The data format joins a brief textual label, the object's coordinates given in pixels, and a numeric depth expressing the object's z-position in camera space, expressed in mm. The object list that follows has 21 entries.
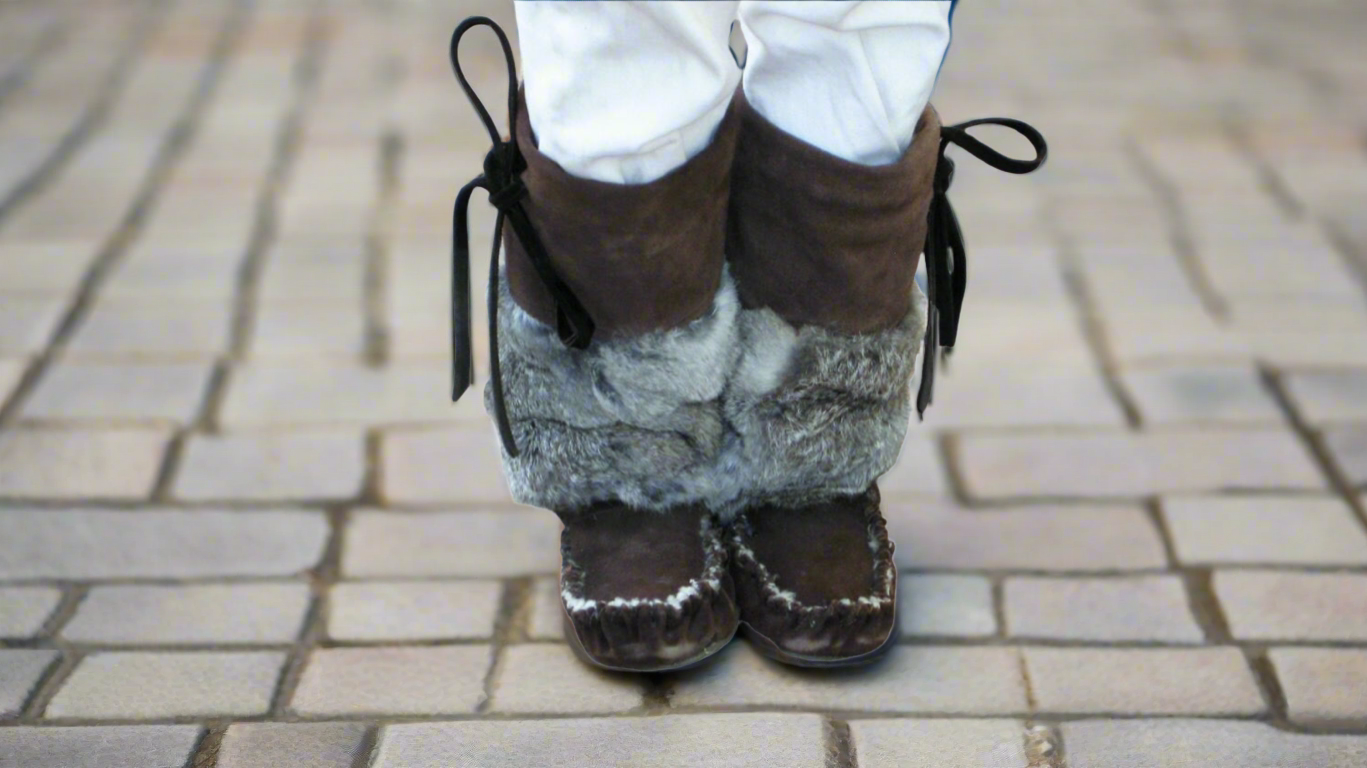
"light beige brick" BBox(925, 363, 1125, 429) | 3588
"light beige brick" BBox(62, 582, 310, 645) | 3319
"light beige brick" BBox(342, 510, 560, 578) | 3401
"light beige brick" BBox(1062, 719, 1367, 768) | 3213
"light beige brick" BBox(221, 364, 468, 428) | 3580
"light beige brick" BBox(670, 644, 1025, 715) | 3261
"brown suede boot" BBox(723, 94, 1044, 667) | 3217
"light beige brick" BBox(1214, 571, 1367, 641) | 3329
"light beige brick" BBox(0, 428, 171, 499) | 3468
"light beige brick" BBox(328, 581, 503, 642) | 3329
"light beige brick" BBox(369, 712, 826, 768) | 3207
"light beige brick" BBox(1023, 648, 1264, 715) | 3260
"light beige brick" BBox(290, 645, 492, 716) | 3257
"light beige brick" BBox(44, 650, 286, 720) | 3249
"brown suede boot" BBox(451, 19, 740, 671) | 3204
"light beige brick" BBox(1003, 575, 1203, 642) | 3329
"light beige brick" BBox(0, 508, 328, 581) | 3384
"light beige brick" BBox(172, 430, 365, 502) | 3478
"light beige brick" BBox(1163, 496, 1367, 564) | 3407
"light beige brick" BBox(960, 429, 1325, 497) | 3494
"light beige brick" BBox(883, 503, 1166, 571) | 3405
